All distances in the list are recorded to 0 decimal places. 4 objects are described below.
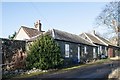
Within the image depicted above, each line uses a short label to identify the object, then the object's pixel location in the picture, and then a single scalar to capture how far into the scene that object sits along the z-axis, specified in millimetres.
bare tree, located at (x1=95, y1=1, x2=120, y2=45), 19256
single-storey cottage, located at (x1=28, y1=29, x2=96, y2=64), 15586
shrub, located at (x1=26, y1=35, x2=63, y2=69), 11803
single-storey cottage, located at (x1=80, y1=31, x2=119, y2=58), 23506
